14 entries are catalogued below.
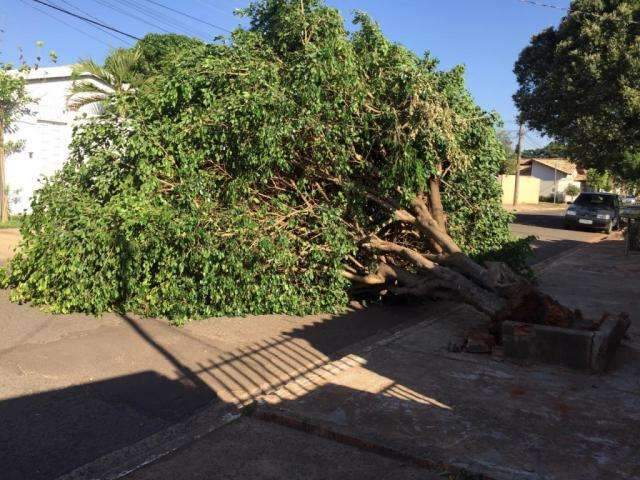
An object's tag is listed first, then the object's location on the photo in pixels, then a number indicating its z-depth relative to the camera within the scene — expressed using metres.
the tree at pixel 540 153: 101.28
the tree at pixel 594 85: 21.34
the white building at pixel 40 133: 18.17
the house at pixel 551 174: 63.28
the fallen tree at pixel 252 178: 7.32
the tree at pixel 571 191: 60.75
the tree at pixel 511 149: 58.79
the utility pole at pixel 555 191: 57.10
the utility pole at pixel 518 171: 42.60
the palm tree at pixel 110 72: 14.35
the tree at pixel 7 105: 16.62
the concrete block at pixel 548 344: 5.89
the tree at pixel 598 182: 55.66
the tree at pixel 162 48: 8.73
